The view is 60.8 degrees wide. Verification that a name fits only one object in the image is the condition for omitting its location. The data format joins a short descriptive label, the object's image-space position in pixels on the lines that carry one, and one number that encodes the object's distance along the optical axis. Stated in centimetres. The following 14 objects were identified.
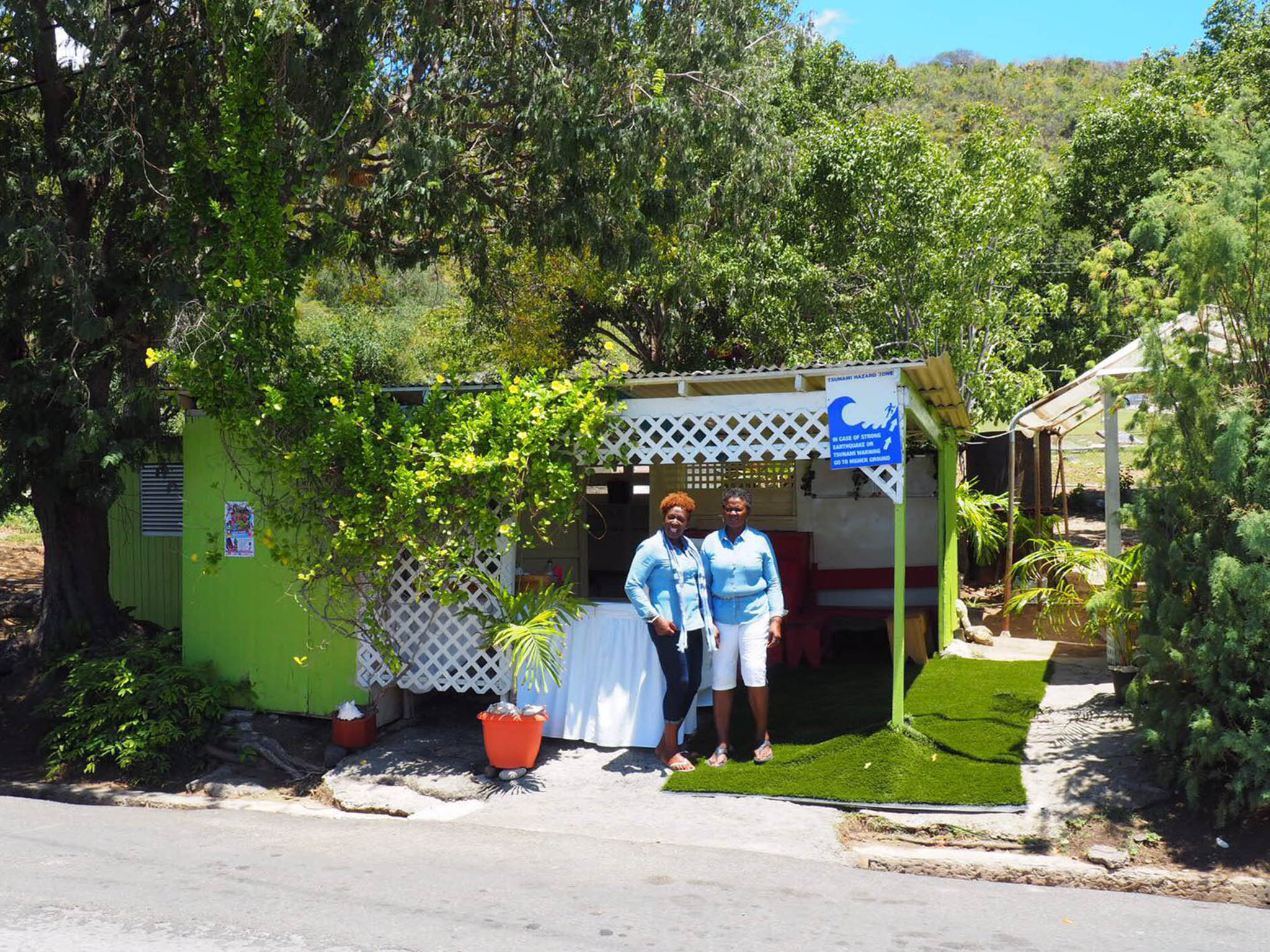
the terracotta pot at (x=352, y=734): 827
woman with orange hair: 720
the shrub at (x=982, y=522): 1220
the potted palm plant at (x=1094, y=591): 738
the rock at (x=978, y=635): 1056
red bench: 994
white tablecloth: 775
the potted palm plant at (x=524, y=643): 748
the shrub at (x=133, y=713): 819
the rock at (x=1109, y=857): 558
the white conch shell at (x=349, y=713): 828
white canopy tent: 657
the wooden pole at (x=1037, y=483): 1250
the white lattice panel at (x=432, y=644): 812
